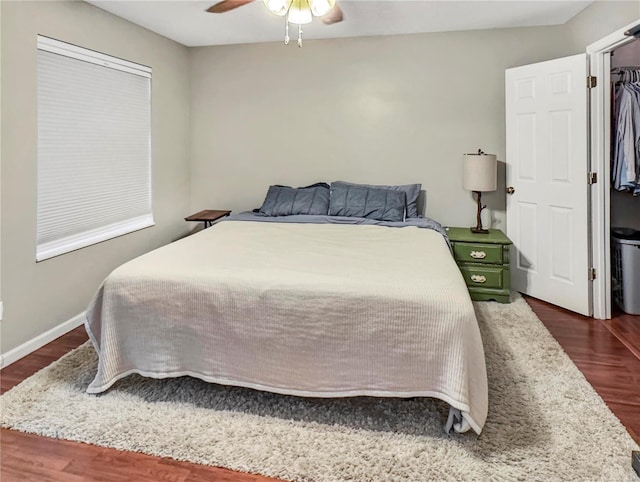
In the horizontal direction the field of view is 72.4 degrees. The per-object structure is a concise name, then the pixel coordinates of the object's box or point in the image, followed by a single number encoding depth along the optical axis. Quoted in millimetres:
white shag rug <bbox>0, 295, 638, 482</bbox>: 1739
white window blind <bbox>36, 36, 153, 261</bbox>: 2932
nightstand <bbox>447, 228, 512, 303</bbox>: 3678
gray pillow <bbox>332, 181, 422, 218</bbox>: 4094
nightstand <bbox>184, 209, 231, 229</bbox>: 4242
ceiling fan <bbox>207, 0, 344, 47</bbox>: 2412
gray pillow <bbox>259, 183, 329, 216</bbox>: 4141
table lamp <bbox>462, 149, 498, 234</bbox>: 3836
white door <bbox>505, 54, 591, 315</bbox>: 3365
